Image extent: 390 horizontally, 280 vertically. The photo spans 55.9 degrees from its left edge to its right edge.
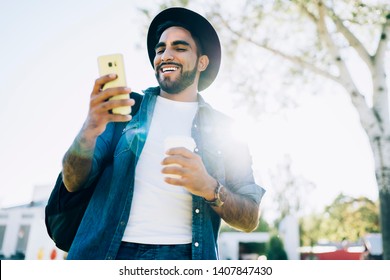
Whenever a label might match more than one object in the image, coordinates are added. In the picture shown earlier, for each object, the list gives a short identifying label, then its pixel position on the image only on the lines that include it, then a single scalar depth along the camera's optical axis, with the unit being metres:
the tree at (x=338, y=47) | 7.09
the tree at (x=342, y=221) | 29.75
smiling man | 1.57
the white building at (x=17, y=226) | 19.35
